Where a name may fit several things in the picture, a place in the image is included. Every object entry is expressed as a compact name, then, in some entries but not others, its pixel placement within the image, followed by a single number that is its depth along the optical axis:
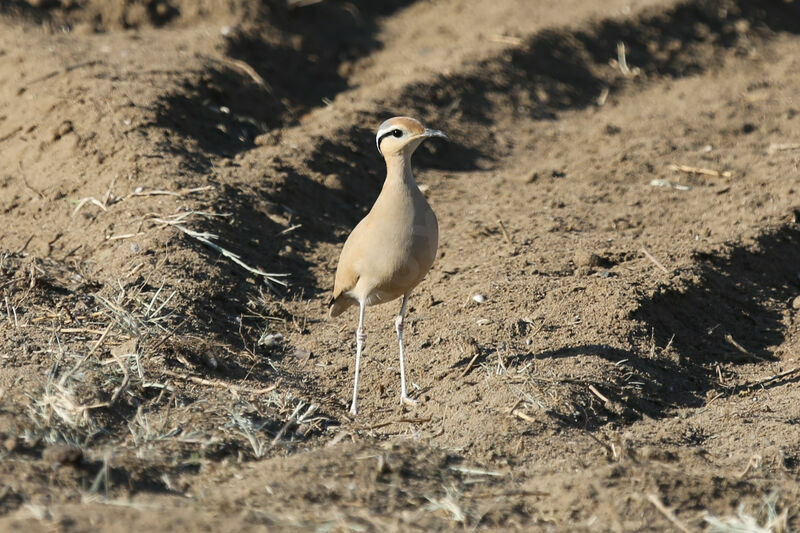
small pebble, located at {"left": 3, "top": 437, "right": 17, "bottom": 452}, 8.86
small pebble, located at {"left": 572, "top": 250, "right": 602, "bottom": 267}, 14.56
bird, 11.80
